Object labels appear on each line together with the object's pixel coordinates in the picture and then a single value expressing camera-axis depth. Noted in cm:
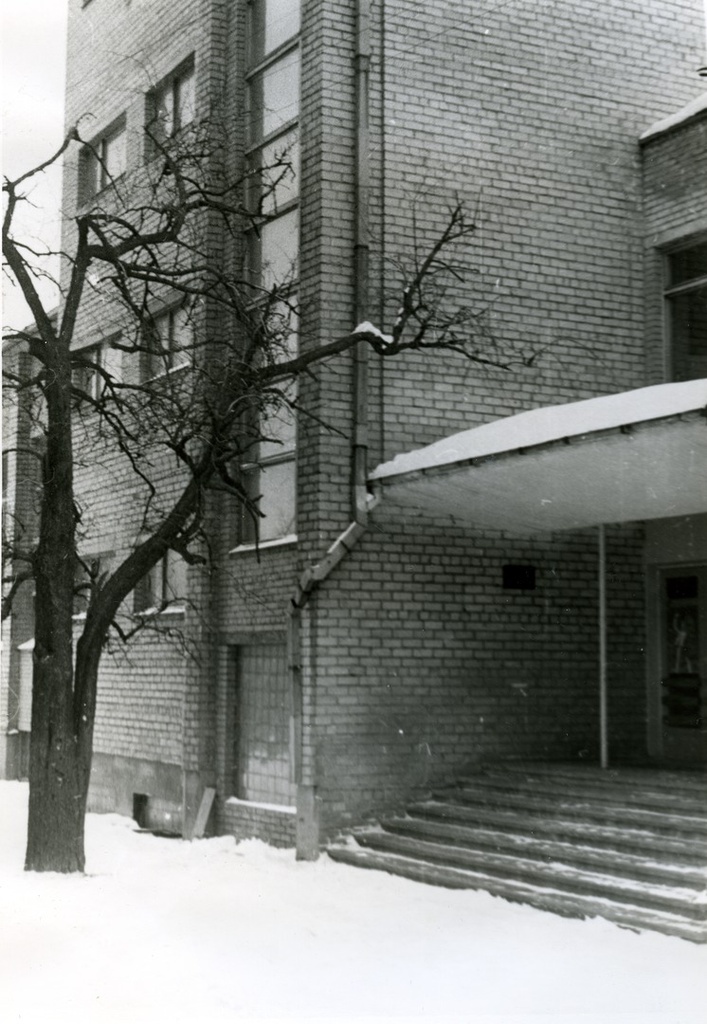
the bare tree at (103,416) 1048
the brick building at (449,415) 1194
